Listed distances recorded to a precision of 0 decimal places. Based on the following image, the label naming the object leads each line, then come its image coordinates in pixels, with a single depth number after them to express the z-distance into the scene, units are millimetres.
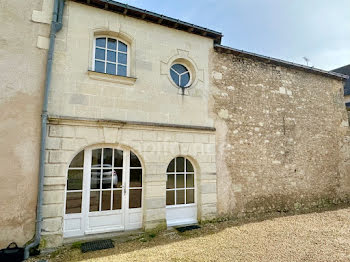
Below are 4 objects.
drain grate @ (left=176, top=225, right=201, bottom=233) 4845
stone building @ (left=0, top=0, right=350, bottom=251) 4051
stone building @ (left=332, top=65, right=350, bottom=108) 13220
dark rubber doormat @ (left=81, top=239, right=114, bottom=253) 3898
